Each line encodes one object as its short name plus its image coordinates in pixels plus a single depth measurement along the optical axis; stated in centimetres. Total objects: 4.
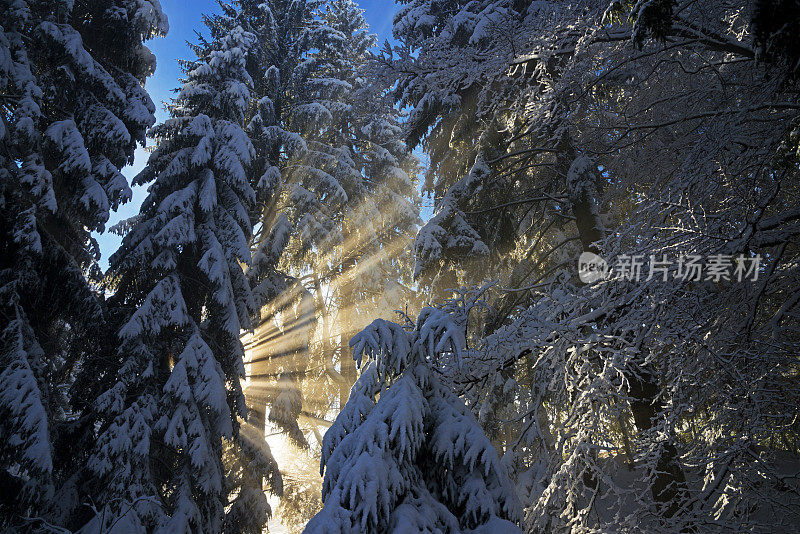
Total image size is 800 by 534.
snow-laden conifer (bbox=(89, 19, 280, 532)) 769
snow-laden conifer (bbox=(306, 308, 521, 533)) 207
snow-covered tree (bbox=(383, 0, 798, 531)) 317
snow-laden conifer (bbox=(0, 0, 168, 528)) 674
